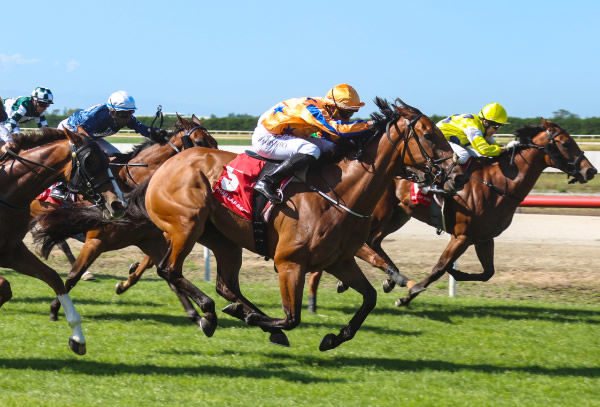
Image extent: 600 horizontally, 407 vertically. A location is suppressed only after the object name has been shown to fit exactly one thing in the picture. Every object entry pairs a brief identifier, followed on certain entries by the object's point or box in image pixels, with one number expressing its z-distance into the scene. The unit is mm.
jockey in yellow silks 16297
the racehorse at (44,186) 11148
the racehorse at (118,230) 13539
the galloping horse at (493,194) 15672
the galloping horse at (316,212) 10961
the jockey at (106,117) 14867
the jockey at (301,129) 11258
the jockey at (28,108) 16842
